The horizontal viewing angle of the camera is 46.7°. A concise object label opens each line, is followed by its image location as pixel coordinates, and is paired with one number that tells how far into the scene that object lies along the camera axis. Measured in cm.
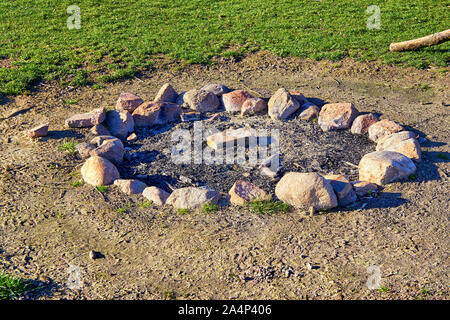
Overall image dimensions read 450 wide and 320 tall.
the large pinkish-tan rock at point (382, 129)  701
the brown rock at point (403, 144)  641
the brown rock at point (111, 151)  664
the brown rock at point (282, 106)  754
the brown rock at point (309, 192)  557
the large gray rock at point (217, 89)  808
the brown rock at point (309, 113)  754
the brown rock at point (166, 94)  801
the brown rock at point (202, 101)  784
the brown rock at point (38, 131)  723
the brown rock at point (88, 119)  742
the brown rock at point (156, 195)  587
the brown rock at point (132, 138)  724
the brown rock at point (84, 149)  675
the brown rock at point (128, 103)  772
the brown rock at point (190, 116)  756
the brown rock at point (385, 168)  598
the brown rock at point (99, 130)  728
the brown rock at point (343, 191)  569
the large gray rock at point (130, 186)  604
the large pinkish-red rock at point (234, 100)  780
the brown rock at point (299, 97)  785
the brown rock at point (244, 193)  581
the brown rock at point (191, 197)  577
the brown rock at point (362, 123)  721
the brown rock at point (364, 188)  588
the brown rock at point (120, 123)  733
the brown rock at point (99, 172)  618
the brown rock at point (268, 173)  628
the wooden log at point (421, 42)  898
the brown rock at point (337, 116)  728
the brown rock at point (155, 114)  752
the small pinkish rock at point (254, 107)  771
